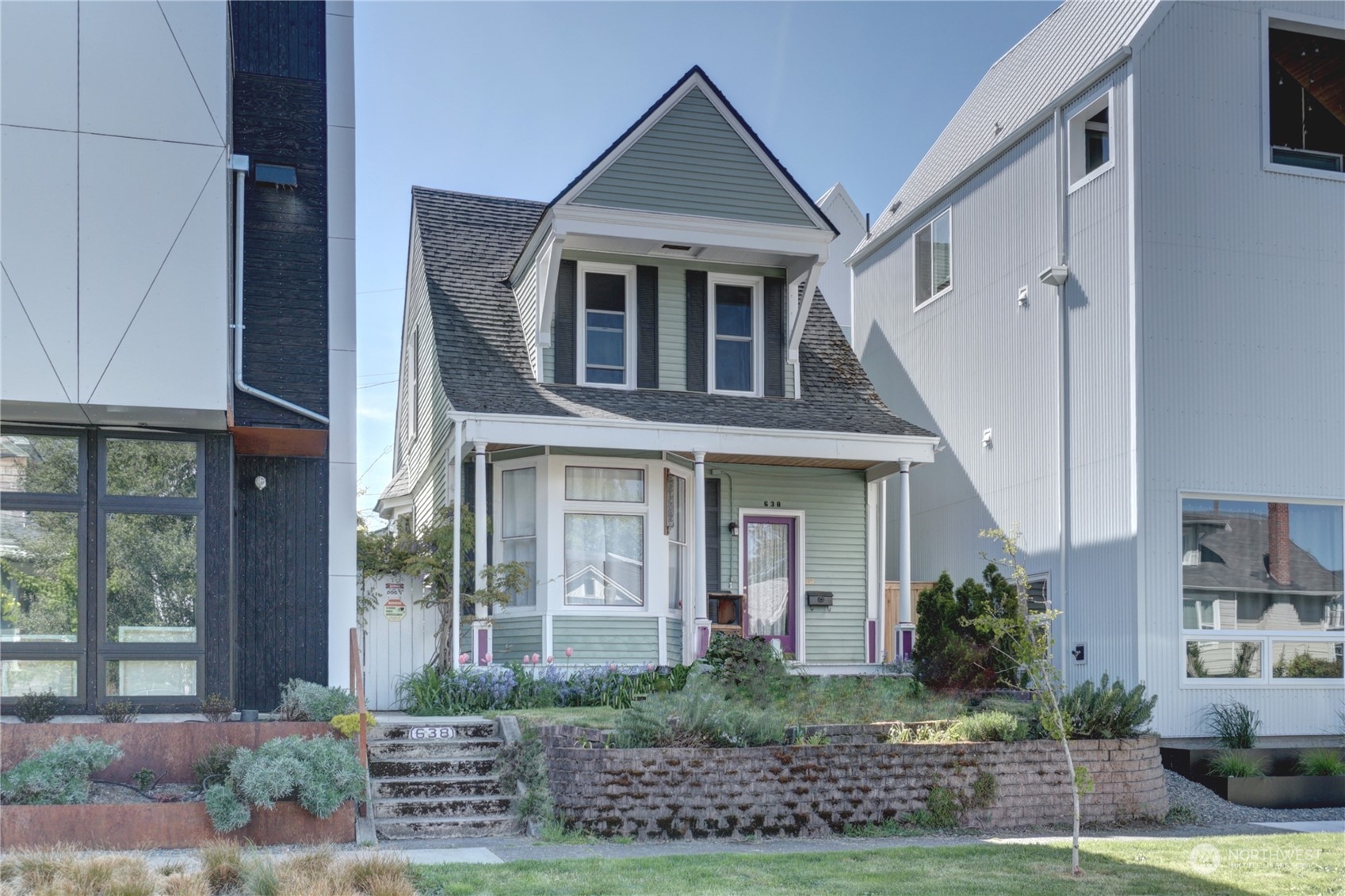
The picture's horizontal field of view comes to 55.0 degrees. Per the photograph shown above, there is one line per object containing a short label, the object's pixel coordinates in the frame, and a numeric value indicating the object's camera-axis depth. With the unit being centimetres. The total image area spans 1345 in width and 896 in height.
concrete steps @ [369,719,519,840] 1057
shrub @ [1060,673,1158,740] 1245
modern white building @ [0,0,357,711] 1078
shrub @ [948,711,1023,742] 1198
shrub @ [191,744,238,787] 1010
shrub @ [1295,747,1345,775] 1364
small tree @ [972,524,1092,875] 976
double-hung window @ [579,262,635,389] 1716
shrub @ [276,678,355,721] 1123
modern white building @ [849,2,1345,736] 1445
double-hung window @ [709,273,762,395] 1767
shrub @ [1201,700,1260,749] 1395
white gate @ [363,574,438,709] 1612
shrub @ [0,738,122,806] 937
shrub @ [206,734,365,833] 950
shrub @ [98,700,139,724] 1064
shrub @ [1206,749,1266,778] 1335
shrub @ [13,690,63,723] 1052
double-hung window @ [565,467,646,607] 1608
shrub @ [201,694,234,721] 1096
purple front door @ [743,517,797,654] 1752
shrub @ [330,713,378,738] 1083
